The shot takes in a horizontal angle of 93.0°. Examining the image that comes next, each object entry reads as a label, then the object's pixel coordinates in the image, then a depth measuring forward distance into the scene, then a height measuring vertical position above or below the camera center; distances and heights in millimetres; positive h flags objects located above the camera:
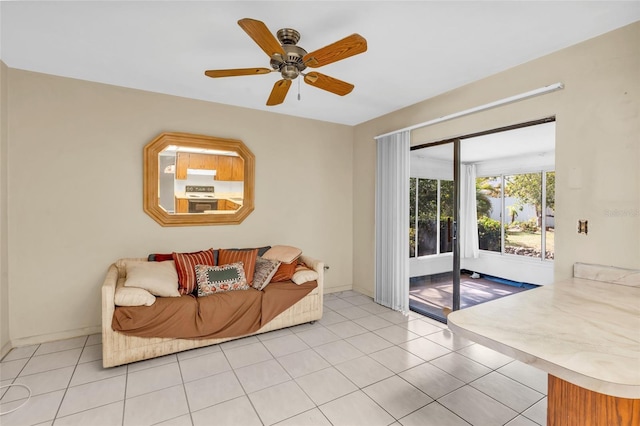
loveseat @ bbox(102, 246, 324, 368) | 2453 -952
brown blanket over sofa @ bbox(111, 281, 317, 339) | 2508 -921
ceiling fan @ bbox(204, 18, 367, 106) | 1737 +1002
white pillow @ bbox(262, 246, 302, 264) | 3492 -491
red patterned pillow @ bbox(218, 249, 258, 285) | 3391 -525
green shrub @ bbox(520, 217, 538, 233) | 4324 -197
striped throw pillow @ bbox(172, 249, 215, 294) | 3031 -561
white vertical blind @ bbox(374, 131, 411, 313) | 3816 -119
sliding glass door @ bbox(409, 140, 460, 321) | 3449 -224
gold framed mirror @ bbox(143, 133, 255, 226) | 3395 +388
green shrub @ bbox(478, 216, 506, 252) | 4852 -357
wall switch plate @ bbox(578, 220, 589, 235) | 2287 -114
